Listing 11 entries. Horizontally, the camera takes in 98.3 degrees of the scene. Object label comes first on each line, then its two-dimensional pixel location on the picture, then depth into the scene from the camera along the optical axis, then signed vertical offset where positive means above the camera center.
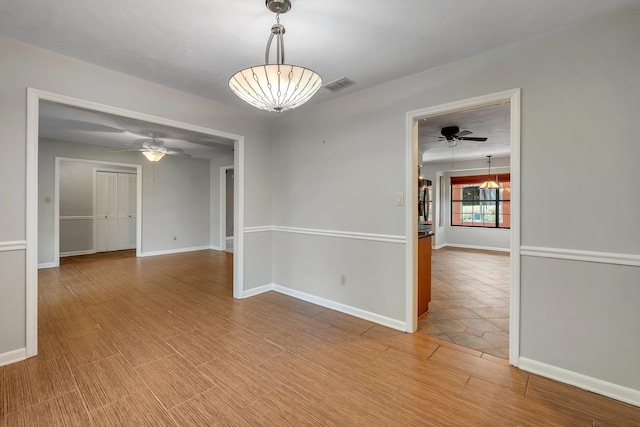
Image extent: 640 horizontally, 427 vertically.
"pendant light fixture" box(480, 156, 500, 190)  7.05 +0.74
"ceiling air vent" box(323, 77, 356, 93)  2.82 +1.36
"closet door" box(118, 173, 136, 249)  7.43 +0.07
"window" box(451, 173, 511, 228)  7.75 +0.31
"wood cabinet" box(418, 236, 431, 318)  3.10 -0.71
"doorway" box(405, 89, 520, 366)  2.18 +0.14
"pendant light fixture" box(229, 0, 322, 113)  1.55 +0.76
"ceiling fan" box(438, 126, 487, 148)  4.28 +1.28
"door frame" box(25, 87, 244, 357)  2.22 +0.11
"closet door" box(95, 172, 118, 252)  7.06 +0.02
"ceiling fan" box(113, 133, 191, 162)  5.01 +1.20
